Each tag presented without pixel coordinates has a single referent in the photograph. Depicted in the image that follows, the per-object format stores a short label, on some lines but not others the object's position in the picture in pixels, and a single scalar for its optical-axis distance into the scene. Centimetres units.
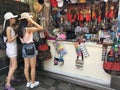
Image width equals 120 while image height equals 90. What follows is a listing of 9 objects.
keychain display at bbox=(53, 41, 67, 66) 198
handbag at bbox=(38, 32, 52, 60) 200
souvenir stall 175
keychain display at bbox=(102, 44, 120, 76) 160
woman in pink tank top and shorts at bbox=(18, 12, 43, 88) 167
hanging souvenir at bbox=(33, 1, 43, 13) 206
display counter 178
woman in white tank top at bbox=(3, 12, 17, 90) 167
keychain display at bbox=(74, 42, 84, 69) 187
